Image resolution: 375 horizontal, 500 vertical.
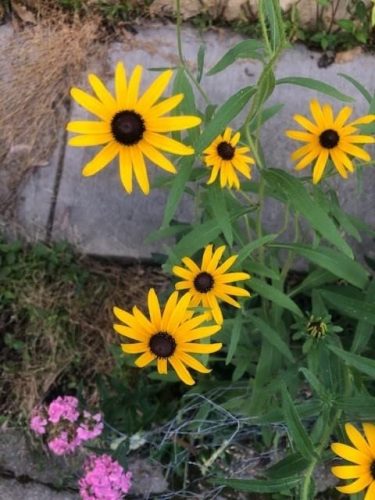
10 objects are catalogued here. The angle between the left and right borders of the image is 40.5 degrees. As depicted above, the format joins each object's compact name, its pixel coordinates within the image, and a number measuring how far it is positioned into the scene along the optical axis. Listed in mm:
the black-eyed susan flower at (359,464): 320
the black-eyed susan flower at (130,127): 298
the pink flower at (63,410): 503
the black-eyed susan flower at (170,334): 350
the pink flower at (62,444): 507
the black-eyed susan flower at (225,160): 383
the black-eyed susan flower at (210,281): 373
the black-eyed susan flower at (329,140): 378
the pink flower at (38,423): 515
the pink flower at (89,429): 498
